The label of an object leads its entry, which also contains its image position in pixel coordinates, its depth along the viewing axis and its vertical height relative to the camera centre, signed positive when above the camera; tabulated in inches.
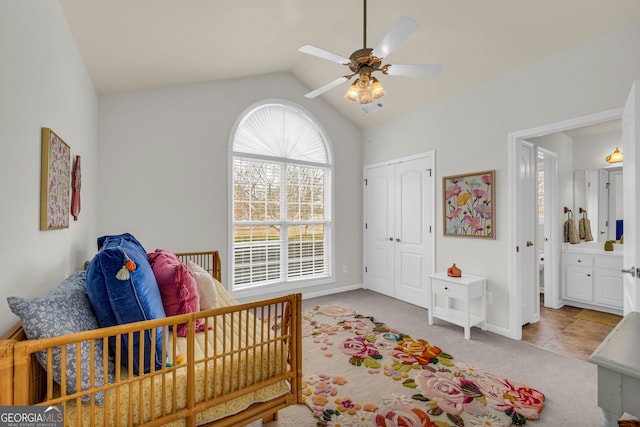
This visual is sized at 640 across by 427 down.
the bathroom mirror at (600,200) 146.6 +6.3
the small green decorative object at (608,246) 140.7 -16.2
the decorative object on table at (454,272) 123.9 -25.0
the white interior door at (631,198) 68.4 +3.3
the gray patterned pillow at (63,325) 39.8 -15.9
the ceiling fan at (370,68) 76.5 +40.4
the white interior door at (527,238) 120.2 -11.1
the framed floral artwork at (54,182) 57.6 +6.9
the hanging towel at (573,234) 154.2 -11.5
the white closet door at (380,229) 173.2 -10.0
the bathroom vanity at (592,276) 137.2 -31.5
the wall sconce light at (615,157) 142.6 +26.8
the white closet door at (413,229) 151.0 -8.6
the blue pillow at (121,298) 47.4 -13.8
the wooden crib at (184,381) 37.5 -27.3
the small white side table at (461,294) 115.6 -33.3
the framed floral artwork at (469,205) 123.0 +3.4
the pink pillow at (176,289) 64.7 -16.9
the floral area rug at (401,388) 70.6 -48.7
